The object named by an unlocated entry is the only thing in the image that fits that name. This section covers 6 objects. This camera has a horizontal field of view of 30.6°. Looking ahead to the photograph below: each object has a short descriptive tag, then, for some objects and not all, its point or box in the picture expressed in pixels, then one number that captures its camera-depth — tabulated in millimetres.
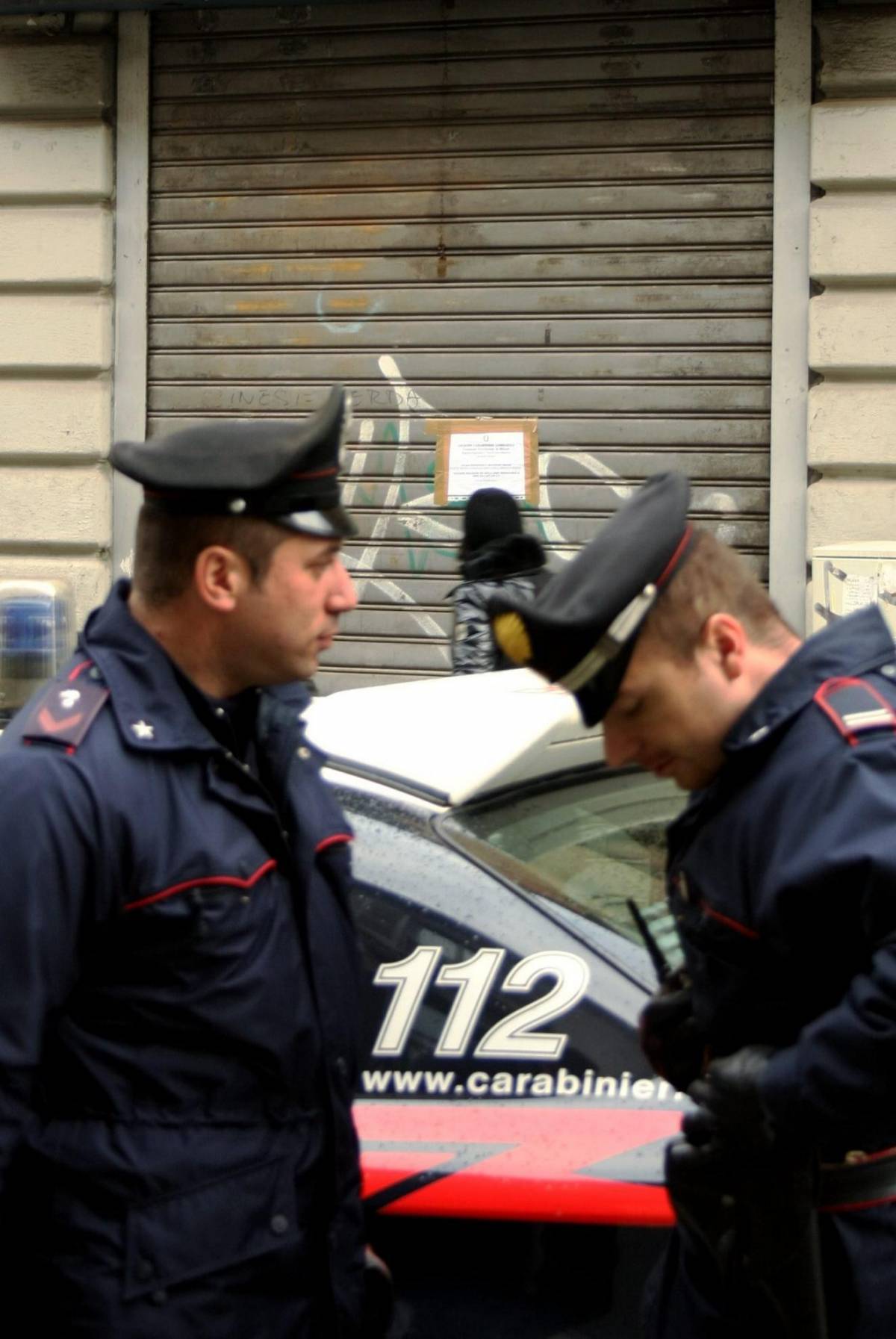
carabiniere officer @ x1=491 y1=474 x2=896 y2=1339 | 1767
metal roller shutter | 8023
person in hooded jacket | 5844
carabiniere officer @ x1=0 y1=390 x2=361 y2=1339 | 1862
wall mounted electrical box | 7203
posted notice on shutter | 8289
